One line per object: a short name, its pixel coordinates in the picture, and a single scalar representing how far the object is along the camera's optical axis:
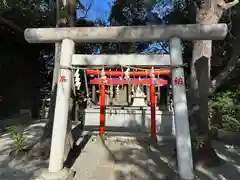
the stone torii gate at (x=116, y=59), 2.26
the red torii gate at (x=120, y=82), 4.48
